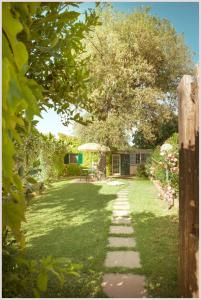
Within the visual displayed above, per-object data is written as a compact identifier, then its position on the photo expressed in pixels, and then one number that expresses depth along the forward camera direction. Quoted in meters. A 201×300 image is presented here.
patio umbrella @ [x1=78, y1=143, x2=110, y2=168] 15.75
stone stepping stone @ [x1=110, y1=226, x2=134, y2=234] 5.13
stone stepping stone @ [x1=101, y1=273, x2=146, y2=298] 2.74
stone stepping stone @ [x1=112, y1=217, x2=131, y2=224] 5.96
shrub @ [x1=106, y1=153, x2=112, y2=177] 20.56
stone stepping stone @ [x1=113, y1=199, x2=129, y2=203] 8.79
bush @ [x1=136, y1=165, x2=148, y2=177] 18.99
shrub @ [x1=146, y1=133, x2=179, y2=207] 7.15
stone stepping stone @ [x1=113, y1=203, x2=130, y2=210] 7.70
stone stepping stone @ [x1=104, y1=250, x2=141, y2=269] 3.49
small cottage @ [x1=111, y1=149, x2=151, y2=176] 22.81
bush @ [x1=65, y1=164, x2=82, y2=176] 19.77
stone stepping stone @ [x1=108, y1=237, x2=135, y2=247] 4.32
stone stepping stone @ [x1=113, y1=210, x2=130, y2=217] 6.65
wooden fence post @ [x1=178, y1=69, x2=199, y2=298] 2.05
